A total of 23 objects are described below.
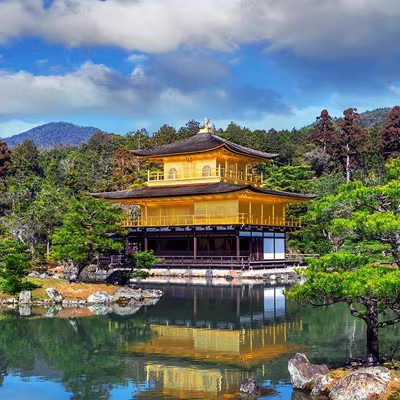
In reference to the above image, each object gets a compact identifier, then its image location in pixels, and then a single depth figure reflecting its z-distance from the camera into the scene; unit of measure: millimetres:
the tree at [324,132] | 69188
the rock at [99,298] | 25688
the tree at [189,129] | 77325
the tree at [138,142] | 75562
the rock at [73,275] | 27703
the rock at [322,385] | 11664
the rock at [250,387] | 11930
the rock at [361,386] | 10914
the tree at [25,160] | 72188
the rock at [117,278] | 29312
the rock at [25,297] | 25234
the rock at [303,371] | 12172
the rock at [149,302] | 25484
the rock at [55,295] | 25534
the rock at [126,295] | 25766
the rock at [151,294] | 27578
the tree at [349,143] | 65625
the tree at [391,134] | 65688
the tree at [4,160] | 67938
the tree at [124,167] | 62844
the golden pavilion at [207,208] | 41938
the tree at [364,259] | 11305
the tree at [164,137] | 73938
